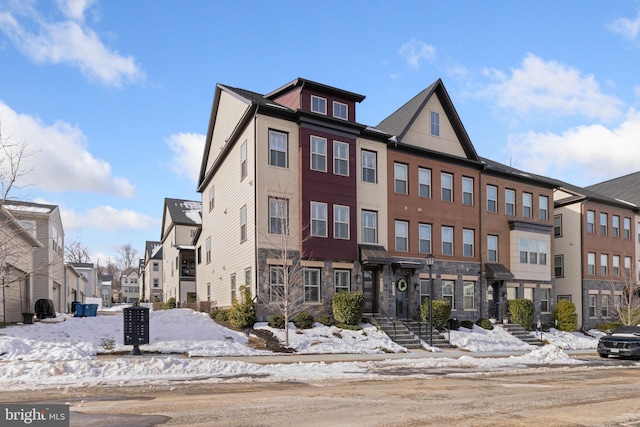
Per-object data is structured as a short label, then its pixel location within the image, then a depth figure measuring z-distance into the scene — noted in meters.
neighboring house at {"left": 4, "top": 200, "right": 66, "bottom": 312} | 33.28
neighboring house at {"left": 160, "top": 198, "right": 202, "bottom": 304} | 47.19
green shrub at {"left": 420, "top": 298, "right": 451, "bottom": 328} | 27.41
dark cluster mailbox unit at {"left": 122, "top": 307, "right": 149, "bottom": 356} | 17.61
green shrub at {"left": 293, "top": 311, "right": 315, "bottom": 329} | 24.11
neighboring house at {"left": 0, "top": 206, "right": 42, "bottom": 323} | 24.96
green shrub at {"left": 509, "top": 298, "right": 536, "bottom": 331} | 32.09
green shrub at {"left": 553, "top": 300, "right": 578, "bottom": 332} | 35.22
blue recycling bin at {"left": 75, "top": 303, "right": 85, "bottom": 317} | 33.84
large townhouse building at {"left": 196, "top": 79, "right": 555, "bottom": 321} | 25.52
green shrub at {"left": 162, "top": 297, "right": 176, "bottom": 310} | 47.66
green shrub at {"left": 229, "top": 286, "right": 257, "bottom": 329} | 23.39
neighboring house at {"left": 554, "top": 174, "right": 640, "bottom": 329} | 39.34
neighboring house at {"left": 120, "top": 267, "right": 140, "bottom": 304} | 119.75
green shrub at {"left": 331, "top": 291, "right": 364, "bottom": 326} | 24.98
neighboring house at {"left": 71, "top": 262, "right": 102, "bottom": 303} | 74.69
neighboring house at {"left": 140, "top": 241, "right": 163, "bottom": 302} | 75.28
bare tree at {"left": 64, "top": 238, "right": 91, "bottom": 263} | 85.46
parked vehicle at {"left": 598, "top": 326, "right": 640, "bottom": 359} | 22.44
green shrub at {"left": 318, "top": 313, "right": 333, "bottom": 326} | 25.09
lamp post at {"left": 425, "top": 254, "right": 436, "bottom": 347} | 24.61
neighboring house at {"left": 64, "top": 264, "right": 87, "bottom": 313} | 49.88
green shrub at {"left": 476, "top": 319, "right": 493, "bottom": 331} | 30.77
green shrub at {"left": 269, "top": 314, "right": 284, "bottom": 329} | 23.61
